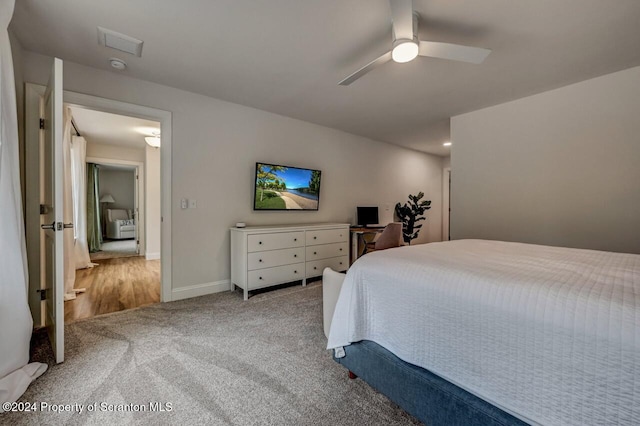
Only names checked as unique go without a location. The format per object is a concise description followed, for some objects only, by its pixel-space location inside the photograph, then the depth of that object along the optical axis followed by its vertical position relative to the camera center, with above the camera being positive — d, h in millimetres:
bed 805 -474
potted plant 5500 -153
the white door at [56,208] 1711 -9
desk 4247 -545
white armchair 7781 -567
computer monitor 4699 -166
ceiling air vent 1986 +1291
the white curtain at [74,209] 3086 -37
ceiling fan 1586 +1047
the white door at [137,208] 5788 -41
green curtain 6262 -81
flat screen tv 3512 +265
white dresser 3023 -587
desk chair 3727 -436
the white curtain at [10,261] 1476 -313
